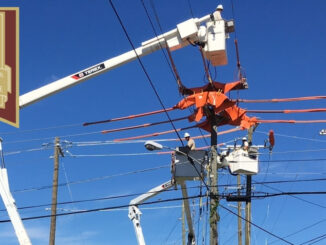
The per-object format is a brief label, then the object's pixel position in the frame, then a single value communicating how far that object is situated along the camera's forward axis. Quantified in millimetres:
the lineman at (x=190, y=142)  18383
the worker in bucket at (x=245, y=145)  18247
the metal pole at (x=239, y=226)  26922
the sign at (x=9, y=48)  11570
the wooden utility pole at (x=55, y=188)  22002
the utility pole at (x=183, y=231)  35072
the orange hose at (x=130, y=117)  18073
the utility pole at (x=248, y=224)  23766
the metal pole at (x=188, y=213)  19125
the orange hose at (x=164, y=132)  19141
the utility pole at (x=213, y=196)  17672
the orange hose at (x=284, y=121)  17656
